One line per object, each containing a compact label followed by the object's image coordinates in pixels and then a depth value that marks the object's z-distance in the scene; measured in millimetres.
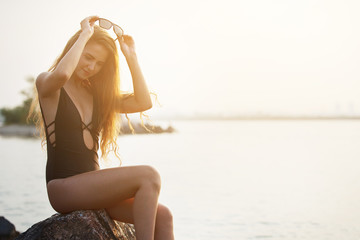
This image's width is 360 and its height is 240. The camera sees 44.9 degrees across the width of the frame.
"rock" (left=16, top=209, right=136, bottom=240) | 2703
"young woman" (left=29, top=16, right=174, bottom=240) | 2477
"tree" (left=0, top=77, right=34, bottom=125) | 58156
